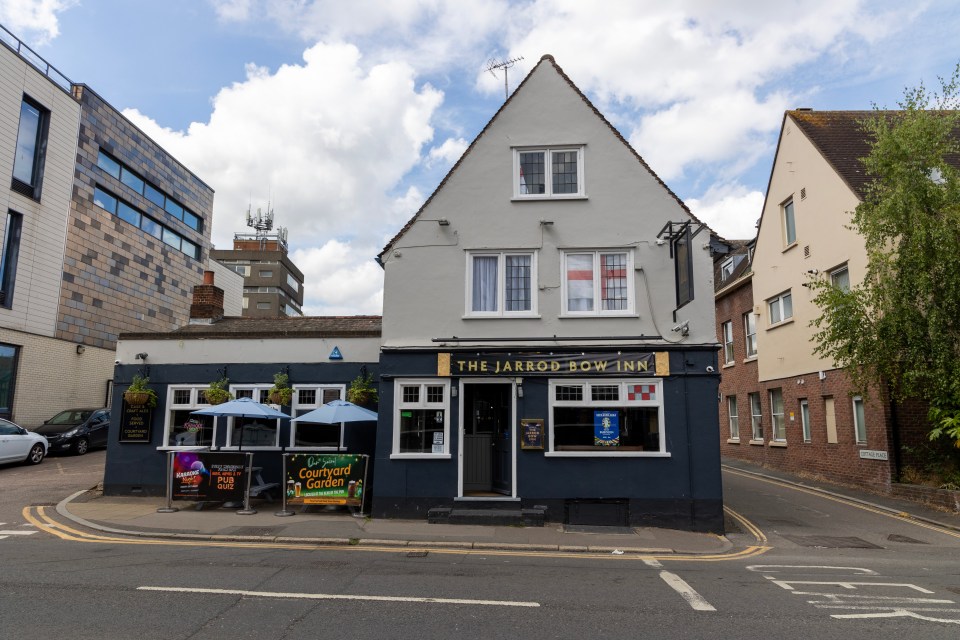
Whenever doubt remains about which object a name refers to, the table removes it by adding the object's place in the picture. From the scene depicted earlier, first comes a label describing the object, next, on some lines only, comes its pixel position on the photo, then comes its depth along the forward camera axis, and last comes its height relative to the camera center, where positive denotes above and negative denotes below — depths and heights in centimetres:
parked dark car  2250 -63
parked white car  1908 -102
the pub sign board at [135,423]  1491 -23
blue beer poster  1257 -21
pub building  1233 +165
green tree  1397 +329
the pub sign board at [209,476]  1292 -128
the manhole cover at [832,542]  1098 -218
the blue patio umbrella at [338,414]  1255 +3
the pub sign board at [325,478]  1266 -128
